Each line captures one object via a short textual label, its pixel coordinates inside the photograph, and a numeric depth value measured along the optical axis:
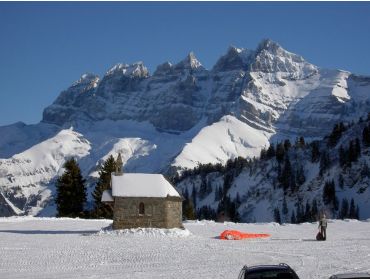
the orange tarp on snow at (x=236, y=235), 46.31
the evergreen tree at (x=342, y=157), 166.75
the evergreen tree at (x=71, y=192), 76.69
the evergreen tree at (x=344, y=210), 142.80
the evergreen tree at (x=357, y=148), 165.00
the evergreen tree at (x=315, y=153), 187.88
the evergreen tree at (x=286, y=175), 182.75
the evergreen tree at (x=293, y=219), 157.35
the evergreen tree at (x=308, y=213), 150.38
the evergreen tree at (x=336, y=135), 186.00
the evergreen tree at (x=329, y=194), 154.88
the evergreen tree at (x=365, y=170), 157.15
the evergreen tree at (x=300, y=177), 179.38
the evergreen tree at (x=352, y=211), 139.50
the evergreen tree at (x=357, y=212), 140.38
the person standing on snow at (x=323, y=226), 42.50
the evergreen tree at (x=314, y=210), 147.86
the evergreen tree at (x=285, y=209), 166.50
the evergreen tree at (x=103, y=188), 77.75
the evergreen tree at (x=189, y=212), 105.68
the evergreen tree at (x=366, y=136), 167.00
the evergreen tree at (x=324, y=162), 174.12
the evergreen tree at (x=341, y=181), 160.00
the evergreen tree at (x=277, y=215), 161.85
